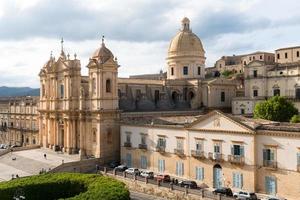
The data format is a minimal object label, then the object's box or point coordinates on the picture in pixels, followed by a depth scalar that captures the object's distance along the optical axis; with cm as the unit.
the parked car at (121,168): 5167
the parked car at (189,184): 4236
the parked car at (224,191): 3938
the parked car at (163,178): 4543
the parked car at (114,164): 5539
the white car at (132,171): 4832
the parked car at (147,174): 4663
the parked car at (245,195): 3706
